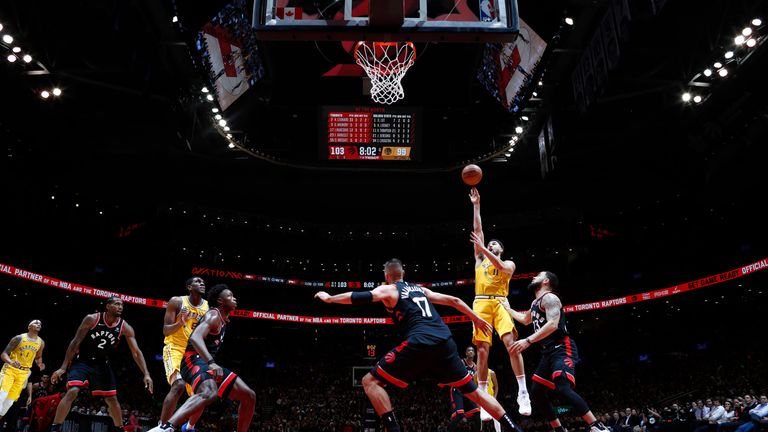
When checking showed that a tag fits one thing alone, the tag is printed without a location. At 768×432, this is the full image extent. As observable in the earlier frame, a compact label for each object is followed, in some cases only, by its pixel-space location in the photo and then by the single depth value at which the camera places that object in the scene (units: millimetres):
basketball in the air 8250
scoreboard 17016
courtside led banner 20353
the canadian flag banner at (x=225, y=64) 14773
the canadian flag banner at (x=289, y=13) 8555
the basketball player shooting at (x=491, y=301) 7879
